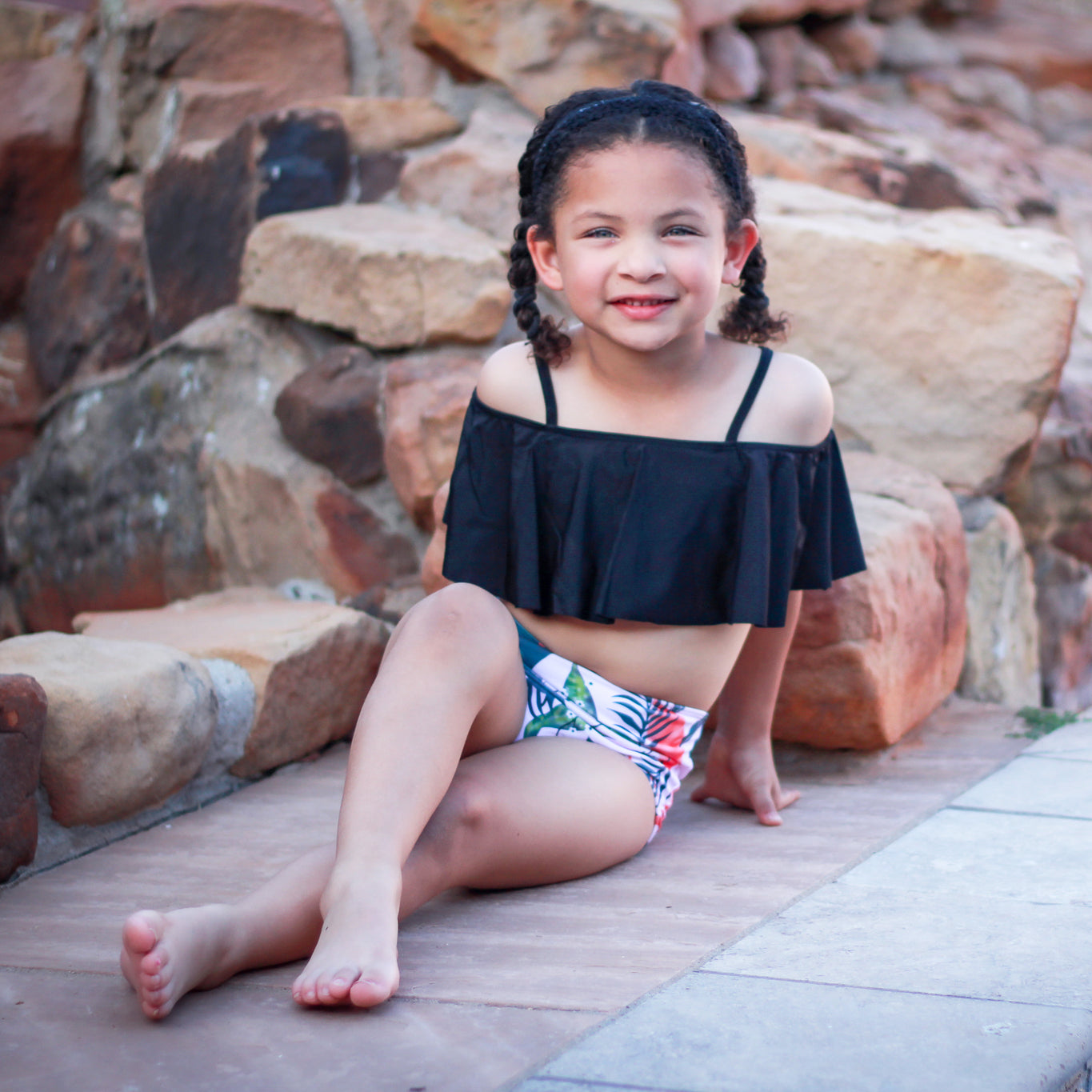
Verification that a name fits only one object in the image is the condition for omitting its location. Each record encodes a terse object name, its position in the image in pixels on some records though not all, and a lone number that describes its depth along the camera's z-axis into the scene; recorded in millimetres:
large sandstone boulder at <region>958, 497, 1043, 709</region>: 2852
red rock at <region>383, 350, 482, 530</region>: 2617
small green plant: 2447
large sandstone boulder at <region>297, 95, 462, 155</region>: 3096
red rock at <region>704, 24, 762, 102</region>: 3582
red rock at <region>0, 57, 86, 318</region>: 3303
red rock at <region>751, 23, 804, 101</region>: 3830
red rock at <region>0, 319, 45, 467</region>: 3398
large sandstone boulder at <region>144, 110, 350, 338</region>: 3037
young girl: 1624
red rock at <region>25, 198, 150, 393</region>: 3271
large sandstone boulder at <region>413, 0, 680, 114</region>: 3082
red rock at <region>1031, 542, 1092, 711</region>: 3324
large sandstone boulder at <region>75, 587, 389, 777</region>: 2225
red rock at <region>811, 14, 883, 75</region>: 4156
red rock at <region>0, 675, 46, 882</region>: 1694
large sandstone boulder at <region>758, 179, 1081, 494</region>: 2805
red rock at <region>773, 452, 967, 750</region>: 2227
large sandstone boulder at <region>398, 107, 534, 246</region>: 2971
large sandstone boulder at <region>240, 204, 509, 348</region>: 2766
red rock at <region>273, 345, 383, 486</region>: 2803
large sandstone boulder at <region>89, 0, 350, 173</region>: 3158
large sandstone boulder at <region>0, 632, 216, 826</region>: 1829
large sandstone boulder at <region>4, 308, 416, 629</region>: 2859
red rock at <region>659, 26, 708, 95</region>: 3156
